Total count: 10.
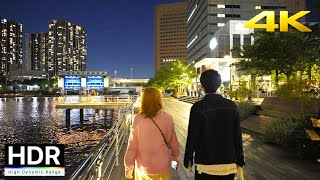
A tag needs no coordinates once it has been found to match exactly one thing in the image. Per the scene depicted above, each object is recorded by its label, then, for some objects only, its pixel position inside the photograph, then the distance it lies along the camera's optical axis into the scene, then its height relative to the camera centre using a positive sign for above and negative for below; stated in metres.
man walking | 2.23 -0.52
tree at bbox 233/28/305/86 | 13.48 +2.39
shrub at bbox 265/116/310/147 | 6.13 -1.28
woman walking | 2.38 -0.61
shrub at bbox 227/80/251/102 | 13.01 -0.24
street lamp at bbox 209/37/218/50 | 41.41 +8.85
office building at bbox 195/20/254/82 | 38.84 +9.09
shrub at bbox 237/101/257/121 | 10.70 -1.10
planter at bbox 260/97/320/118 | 7.50 -0.75
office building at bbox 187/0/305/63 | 65.03 +24.12
